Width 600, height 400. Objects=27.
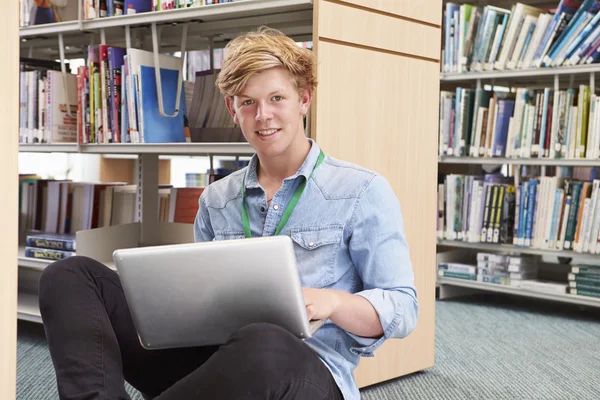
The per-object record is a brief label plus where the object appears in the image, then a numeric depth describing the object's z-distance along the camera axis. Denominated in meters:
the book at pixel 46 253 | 2.76
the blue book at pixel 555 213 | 3.39
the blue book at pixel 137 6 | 2.53
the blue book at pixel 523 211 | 3.47
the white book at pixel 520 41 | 3.45
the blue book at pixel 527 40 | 3.46
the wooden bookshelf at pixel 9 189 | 1.11
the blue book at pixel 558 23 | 3.37
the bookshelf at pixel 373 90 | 2.07
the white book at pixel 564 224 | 3.36
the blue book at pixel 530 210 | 3.45
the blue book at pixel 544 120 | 3.39
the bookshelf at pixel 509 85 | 3.35
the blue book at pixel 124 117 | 2.56
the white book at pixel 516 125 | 3.46
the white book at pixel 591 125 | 3.26
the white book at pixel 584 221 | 3.30
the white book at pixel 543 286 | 3.39
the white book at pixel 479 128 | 3.58
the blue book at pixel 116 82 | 2.58
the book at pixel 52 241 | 2.76
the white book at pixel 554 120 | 3.36
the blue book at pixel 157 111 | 2.52
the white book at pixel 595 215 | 3.28
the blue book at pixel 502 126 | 3.51
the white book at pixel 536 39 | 3.41
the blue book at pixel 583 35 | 3.28
